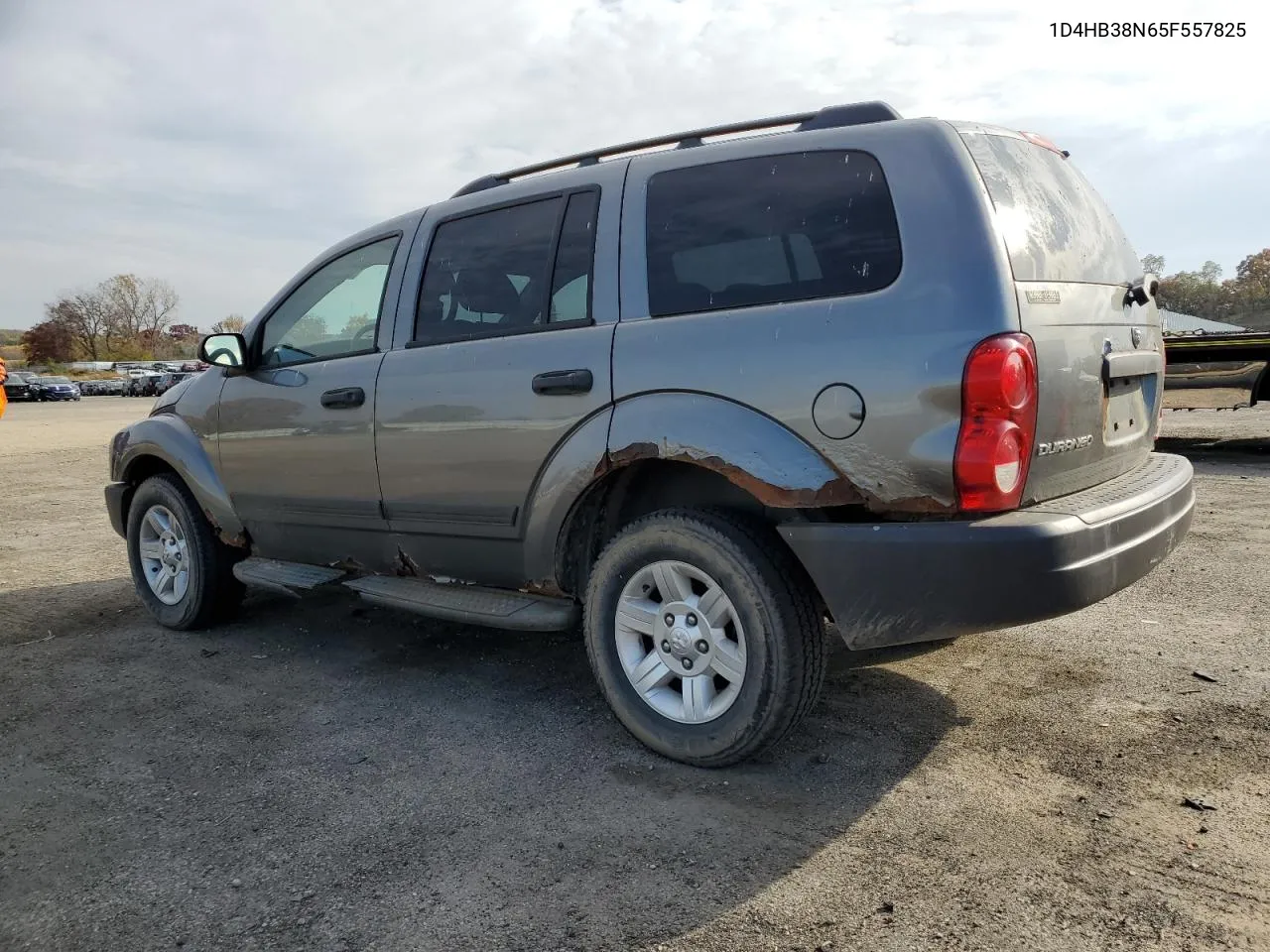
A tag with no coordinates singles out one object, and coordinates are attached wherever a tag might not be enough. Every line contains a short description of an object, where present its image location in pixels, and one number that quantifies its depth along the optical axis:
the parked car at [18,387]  46.53
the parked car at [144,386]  53.47
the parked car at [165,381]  52.24
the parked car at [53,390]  48.31
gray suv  2.61
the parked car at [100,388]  59.09
